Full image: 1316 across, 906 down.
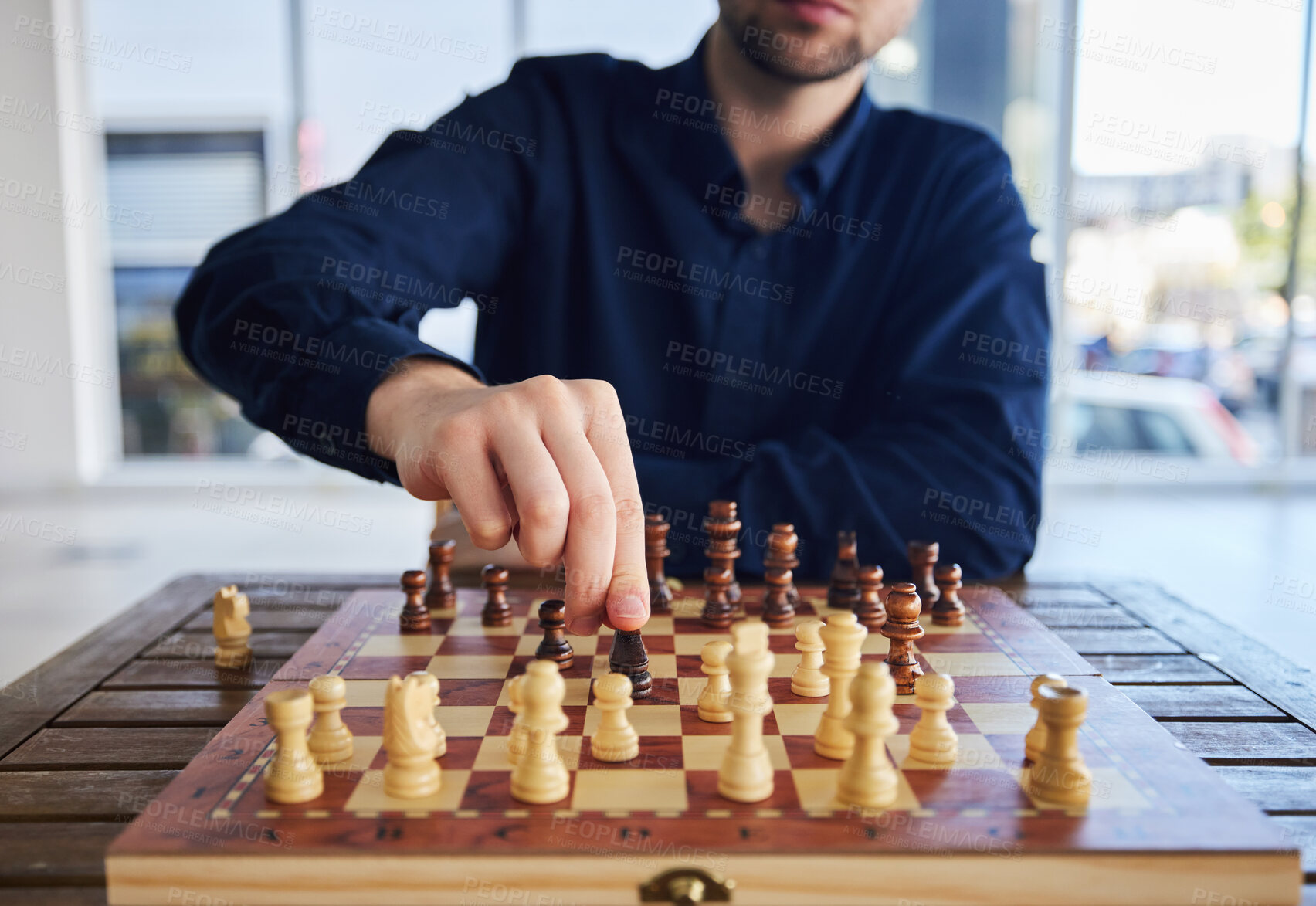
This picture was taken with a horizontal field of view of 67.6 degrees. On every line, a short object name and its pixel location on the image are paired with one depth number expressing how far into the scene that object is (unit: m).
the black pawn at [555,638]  1.22
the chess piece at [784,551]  1.45
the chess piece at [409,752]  0.88
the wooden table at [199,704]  0.89
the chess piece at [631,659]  1.15
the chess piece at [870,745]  0.86
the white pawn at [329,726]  0.95
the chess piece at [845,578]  1.50
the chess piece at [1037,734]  0.93
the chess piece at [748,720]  0.87
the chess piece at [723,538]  1.43
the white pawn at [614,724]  0.94
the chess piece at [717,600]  1.42
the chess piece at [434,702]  0.93
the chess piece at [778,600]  1.41
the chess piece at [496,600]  1.40
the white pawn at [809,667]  1.13
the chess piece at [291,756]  0.87
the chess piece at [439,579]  1.48
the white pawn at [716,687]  1.05
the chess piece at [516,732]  0.93
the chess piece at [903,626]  1.18
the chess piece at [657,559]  1.50
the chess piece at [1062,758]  0.87
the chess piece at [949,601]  1.39
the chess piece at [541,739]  0.86
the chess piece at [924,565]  1.50
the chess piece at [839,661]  0.98
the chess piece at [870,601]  1.39
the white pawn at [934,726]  0.94
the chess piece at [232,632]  1.33
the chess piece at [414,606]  1.37
